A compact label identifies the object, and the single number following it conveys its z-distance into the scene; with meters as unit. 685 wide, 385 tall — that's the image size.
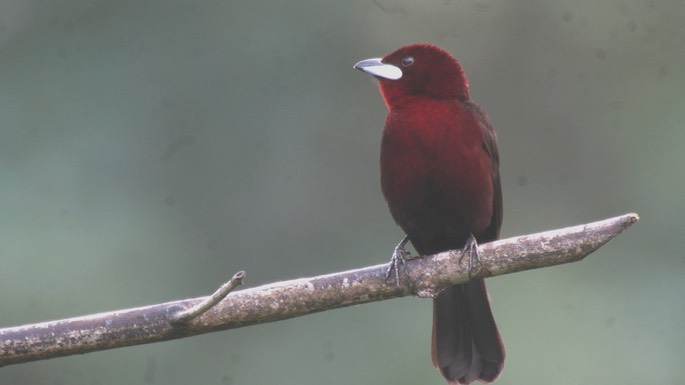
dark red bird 8.34
